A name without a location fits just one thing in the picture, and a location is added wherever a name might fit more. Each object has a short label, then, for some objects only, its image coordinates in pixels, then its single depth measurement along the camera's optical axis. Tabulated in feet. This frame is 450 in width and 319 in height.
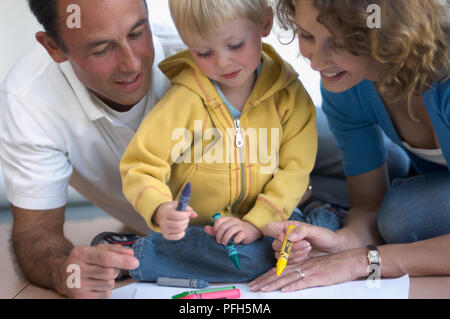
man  4.32
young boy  4.15
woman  3.72
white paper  3.98
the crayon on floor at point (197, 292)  4.02
